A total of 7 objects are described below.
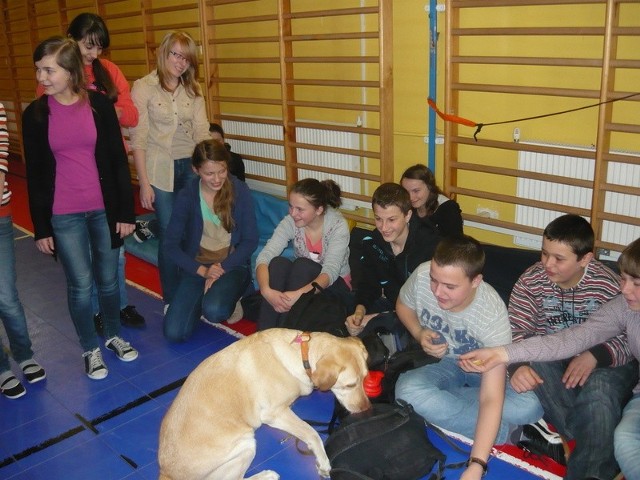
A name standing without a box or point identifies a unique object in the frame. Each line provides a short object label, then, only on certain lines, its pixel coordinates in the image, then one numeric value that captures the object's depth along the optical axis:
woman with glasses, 4.01
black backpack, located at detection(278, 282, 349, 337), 3.21
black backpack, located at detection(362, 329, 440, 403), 2.88
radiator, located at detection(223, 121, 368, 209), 5.21
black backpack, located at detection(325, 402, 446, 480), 2.40
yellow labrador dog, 2.13
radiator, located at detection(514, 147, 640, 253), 3.67
